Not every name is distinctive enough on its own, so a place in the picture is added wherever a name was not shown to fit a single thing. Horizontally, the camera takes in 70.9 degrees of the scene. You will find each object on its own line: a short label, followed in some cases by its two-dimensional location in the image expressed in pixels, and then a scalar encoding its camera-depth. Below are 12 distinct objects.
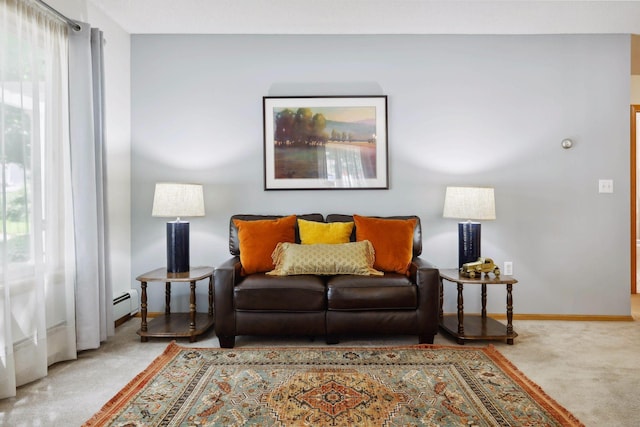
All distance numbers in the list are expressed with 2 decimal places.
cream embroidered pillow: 3.20
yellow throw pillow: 3.47
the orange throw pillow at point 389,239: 3.33
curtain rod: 2.61
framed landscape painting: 3.89
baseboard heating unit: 3.61
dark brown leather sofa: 3.03
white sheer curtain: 2.34
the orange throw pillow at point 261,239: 3.35
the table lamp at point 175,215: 3.38
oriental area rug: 2.08
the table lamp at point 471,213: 3.44
